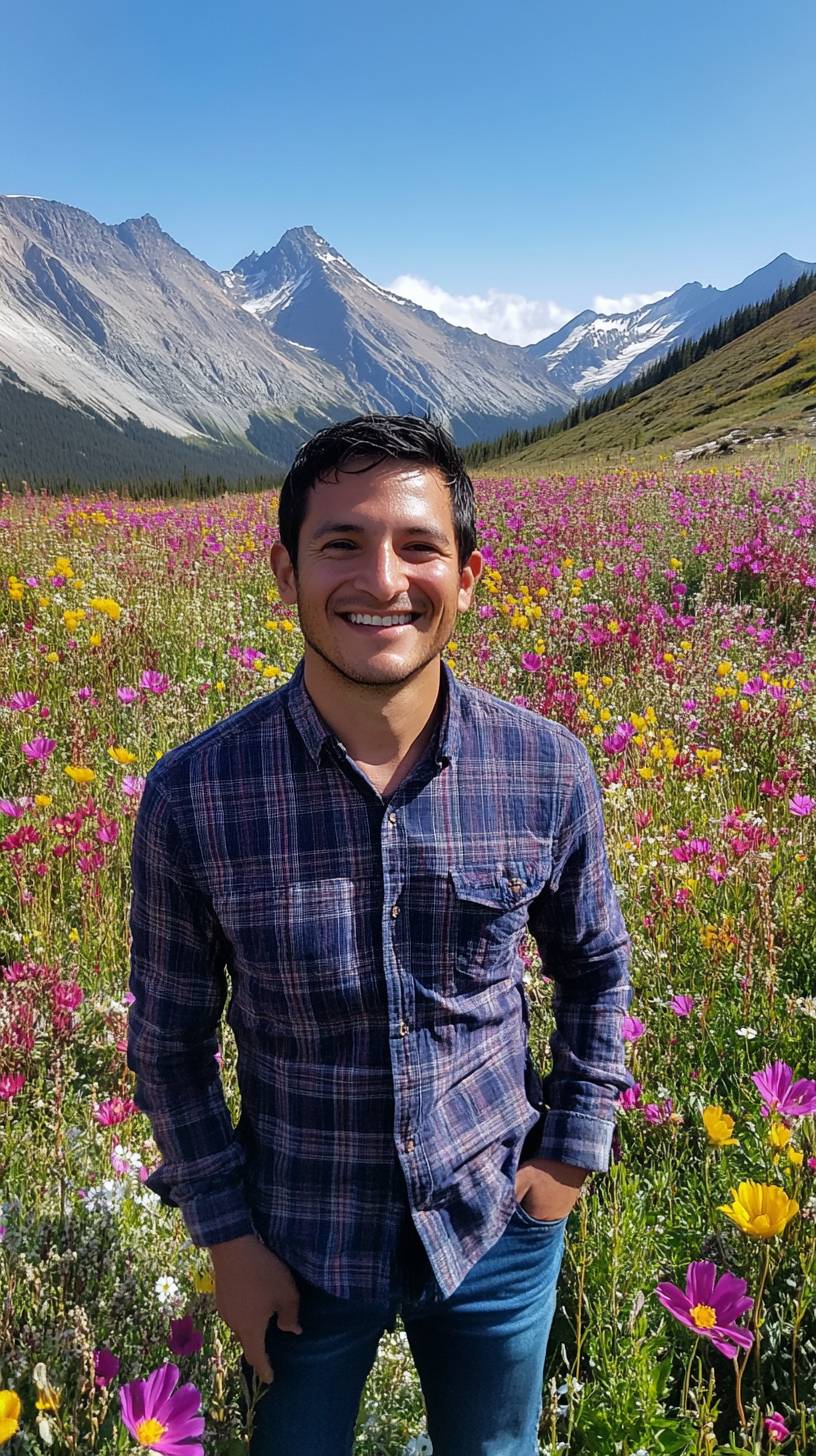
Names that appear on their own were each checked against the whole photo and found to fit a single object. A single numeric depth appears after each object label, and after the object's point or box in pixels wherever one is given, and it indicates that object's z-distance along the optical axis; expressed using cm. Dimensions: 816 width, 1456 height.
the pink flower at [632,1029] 218
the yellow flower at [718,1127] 163
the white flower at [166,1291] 165
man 134
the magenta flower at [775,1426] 144
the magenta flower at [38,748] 328
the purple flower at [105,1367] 129
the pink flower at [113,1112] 201
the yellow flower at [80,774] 320
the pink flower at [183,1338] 138
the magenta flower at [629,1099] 218
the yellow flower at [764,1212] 138
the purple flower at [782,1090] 167
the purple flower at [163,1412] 116
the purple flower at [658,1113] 215
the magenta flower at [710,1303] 129
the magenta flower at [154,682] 406
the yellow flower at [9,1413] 106
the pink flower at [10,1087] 205
